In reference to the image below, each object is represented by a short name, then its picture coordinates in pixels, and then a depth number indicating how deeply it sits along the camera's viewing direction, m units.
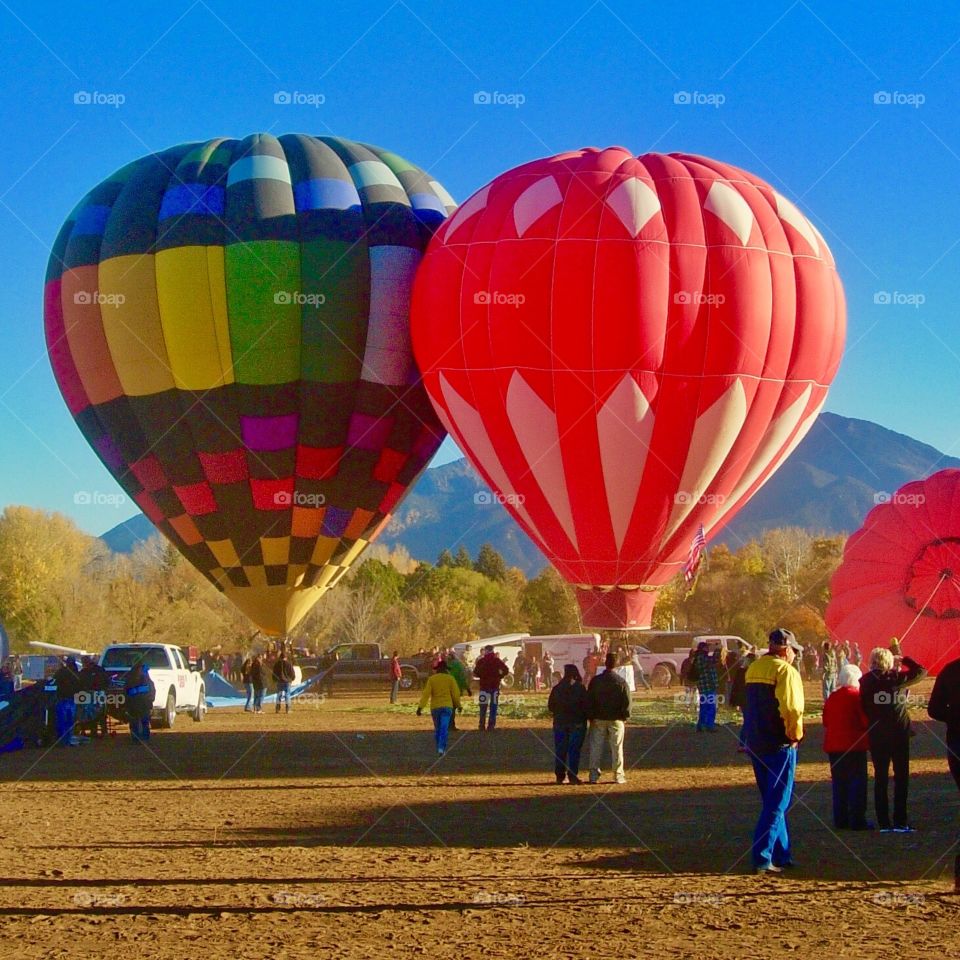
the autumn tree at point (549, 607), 71.75
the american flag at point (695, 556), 21.64
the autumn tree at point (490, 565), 93.38
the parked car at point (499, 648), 43.34
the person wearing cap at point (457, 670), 23.02
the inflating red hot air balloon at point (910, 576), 23.38
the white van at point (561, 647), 46.09
